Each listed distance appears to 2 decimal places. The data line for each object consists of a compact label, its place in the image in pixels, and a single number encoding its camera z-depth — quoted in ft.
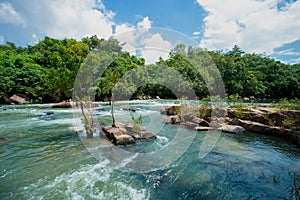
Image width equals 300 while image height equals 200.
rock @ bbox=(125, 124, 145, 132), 22.40
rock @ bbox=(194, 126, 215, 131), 25.12
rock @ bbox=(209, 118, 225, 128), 26.66
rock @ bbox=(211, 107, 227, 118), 30.64
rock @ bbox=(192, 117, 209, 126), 27.22
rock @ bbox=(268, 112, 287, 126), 22.90
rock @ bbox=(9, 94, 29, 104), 73.15
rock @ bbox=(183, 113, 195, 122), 29.84
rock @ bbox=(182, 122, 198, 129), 26.90
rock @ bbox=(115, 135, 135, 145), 18.94
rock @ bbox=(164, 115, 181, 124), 30.97
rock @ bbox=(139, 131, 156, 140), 21.46
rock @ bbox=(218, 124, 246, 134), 23.90
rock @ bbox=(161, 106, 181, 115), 34.95
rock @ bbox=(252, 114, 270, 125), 24.97
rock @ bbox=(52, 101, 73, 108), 59.32
